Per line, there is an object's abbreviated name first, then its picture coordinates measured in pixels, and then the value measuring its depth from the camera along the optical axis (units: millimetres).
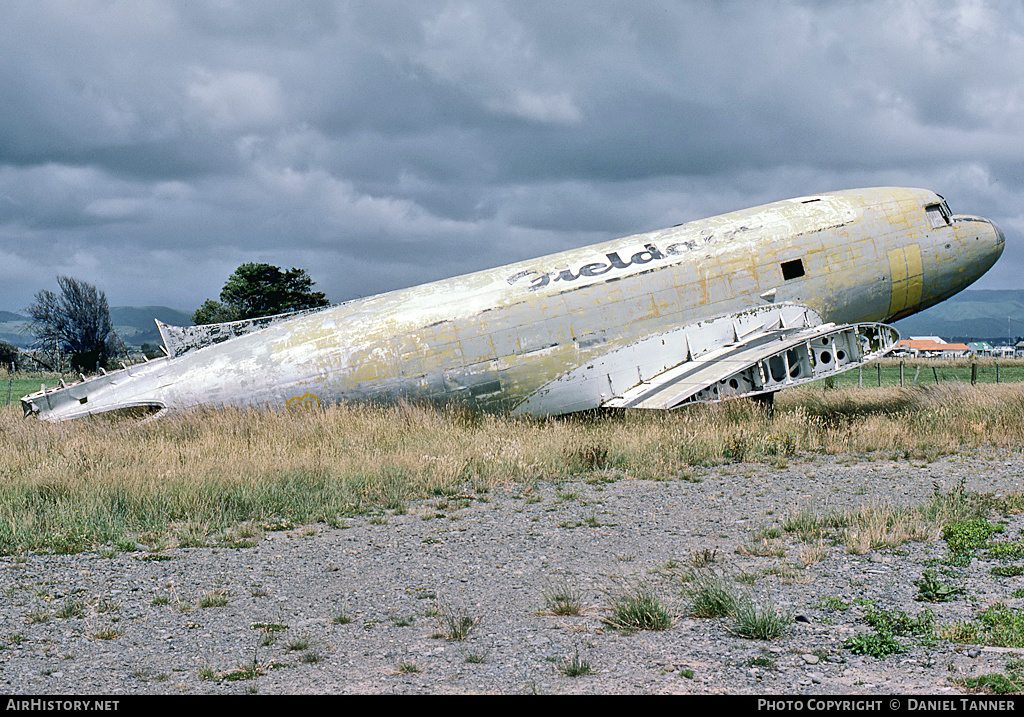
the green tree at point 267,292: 64062
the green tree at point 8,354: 72456
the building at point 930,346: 159612
